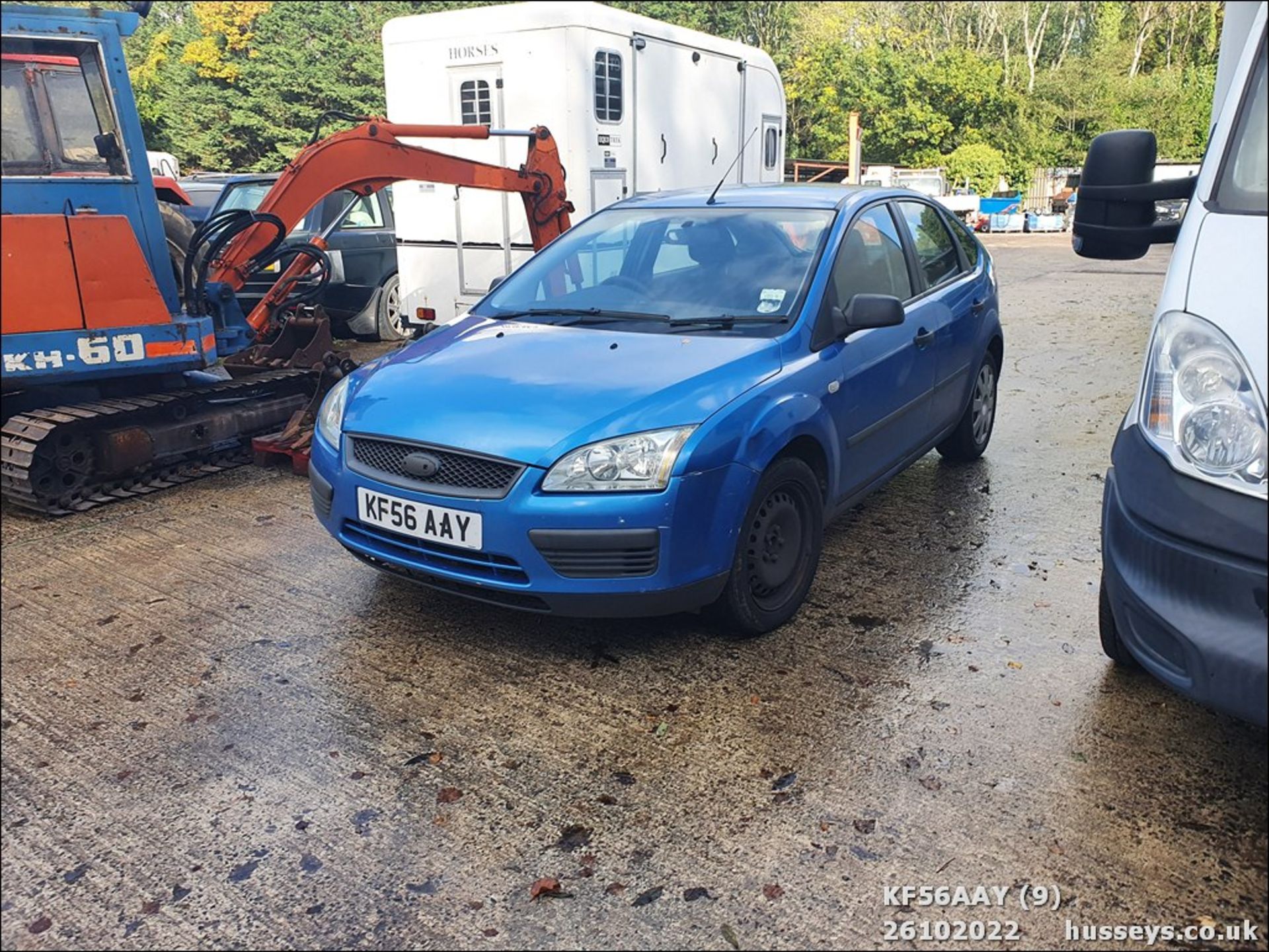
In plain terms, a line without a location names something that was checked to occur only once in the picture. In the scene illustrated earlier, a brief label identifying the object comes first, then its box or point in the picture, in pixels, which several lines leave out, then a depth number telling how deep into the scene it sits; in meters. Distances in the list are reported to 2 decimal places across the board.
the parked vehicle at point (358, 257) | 10.62
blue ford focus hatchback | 3.48
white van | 2.40
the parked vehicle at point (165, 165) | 15.61
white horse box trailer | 9.01
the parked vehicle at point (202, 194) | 10.98
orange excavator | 5.47
